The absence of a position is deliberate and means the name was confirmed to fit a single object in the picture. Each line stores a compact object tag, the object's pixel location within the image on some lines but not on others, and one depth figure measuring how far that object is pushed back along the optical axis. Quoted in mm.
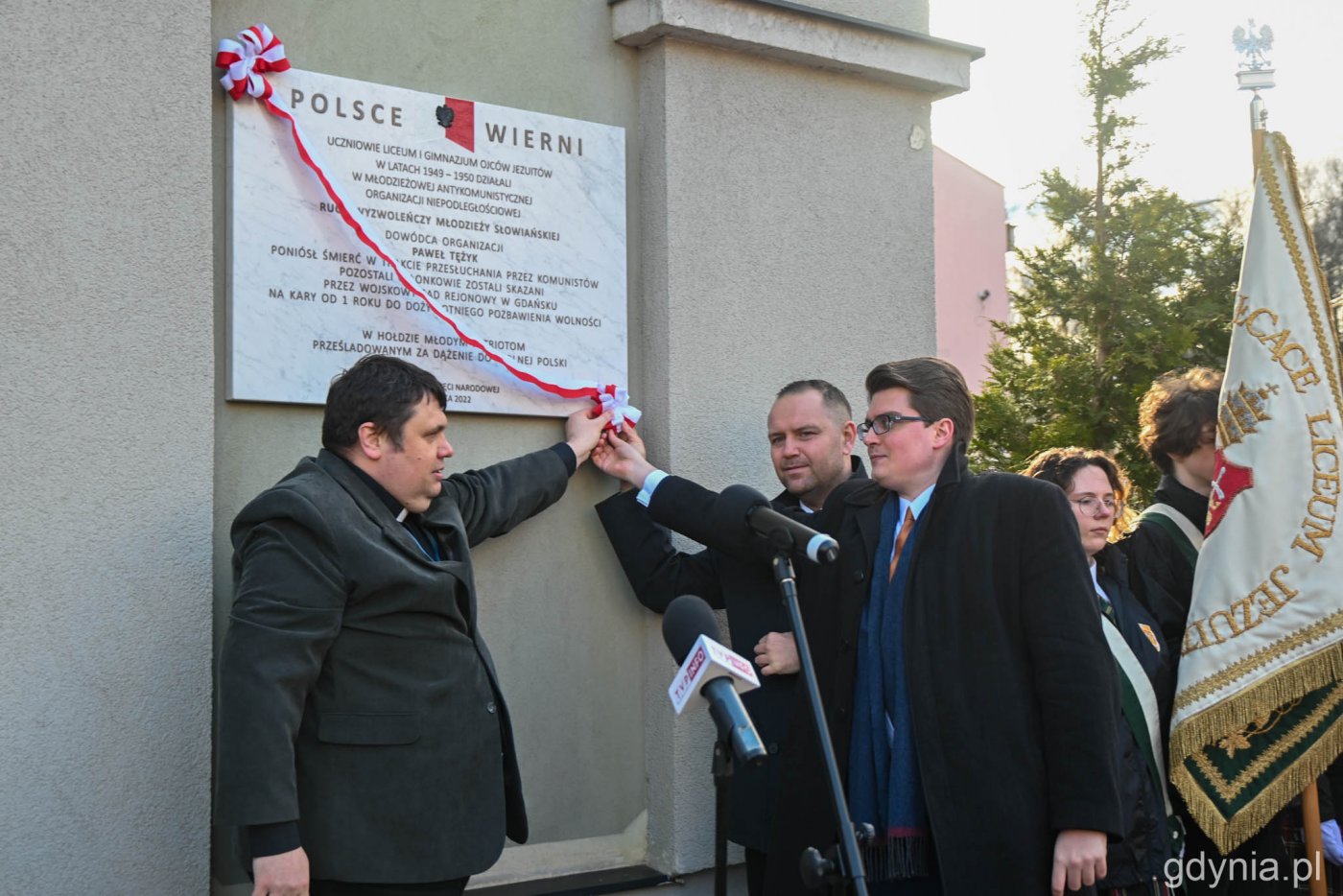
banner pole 4586
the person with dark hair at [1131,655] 4199
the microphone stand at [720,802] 2527
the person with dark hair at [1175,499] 4883
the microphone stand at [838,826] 2672
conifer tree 13852
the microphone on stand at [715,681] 2436
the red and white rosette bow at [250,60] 4121
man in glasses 3424
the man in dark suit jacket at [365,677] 3281
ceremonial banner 4559
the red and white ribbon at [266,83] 4125
